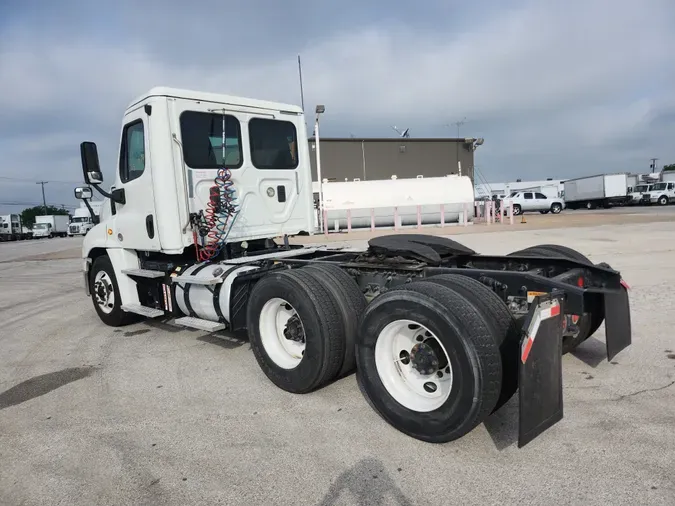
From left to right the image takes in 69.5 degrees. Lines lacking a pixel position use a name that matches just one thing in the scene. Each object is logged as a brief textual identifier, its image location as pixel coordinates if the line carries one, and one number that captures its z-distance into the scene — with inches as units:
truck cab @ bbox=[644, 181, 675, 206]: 1722.4
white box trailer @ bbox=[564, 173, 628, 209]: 1756.9
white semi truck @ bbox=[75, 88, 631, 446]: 116.6
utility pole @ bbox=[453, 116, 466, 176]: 1320.9
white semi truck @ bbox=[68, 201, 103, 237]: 2141.5
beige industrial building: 1270.9
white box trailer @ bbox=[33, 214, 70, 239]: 2361.0
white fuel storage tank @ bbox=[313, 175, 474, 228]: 968.9
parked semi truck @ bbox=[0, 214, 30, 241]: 2240.4
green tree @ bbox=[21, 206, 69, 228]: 3833.7
